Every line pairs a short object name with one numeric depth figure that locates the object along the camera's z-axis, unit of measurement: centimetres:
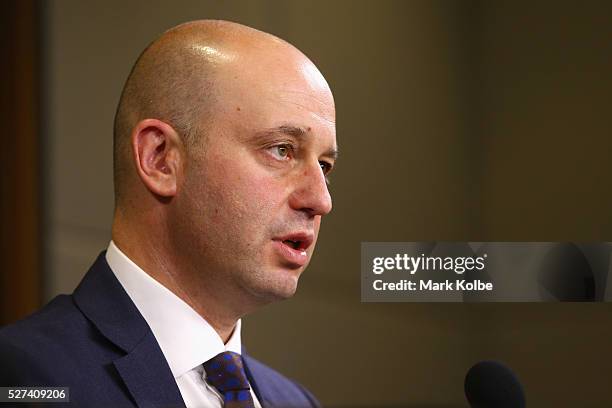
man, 301
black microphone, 313
